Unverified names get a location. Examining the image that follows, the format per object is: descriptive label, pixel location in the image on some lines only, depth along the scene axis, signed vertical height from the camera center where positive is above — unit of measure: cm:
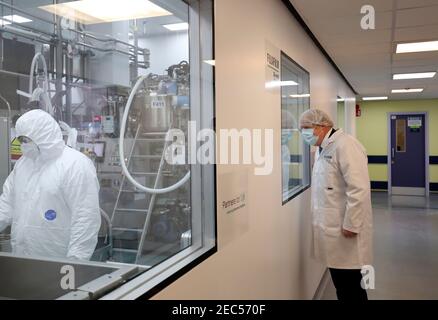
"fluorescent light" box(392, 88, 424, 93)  819 +120
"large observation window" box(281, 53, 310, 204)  311 +17
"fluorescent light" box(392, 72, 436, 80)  602 +115
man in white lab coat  263 -43
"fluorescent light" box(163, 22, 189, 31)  178 +74
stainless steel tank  251 +27
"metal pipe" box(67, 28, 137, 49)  312 +94
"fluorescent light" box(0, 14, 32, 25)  273 +97
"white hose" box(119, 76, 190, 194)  246 -8
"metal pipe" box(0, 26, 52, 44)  267 +83
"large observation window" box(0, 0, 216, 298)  171 +29
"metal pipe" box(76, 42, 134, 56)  316 +85
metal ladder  268 -39
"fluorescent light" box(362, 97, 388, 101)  989 +126
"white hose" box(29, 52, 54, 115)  258 +44
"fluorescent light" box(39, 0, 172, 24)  274 +106
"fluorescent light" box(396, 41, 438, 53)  413 +111
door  1023 -21
